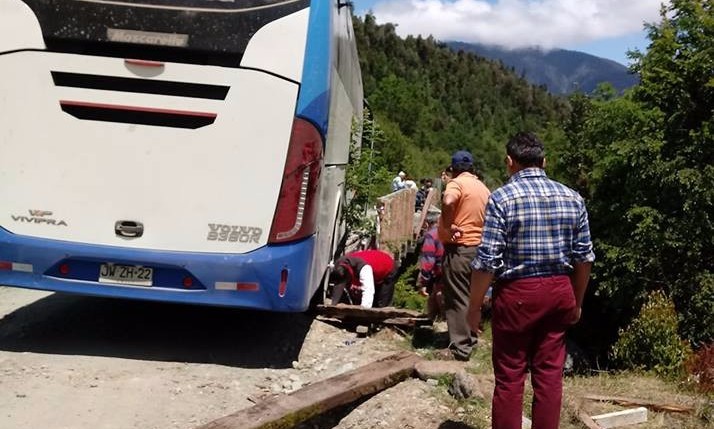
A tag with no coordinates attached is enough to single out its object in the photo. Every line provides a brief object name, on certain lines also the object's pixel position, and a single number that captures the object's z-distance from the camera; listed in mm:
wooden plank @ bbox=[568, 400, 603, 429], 4641
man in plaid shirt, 3887
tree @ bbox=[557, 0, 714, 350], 10641
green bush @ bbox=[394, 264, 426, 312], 13149
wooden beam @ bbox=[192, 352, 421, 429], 4309
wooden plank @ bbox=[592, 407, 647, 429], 4793
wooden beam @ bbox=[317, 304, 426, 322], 7102
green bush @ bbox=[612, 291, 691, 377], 8234
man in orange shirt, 6113
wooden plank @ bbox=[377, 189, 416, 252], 15797
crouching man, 8055
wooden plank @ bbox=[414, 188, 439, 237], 17208
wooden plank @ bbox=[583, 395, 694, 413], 5127
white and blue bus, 5336
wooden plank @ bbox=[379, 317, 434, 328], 7117
